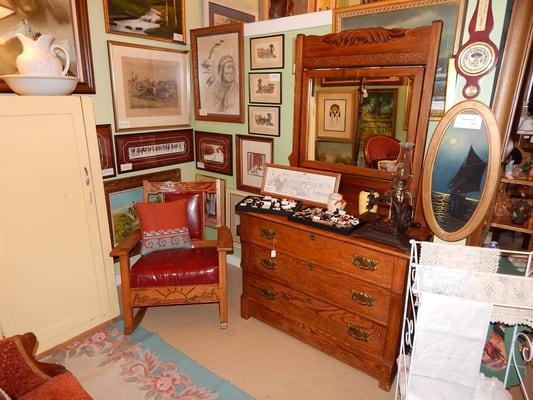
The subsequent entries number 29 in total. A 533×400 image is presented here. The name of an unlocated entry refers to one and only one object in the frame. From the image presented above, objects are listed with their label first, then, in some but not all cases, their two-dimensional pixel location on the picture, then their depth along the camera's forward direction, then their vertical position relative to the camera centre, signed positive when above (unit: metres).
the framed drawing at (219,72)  3.08 +0.34
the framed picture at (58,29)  2.30 +0.54
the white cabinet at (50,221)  2.15 -0.75
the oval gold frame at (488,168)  1.97 -0.32
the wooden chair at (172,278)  2.55 -1.22
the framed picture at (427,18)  2.00 +0.56
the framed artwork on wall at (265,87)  2.89 +0.19
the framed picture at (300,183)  2.52 -0.54
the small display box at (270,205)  2.51 -0.69
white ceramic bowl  2.11 +0.14
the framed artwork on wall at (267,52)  2.79 +0.47
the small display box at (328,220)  2.17 -0.70
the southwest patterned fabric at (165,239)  2.78 -1.03
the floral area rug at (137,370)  2.14 -1.70
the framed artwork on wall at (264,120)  2.97 -0.09
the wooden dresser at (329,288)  2.08 -1.16
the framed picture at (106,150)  2.91 -0.35
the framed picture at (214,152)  3.42 -0.42
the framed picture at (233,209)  3.47 -1.01
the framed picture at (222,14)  3.38 +0.96
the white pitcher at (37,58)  2.12 +0.29
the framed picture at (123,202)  3.08 -0.83
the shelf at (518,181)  3.04 -0.59
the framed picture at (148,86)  2.93 +0.20
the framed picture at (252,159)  3.12 -0.45
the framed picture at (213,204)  3.13 -0.89
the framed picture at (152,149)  3.10 -0.38
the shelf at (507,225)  3.10 -1.00
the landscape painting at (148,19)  2.79 +0.75
